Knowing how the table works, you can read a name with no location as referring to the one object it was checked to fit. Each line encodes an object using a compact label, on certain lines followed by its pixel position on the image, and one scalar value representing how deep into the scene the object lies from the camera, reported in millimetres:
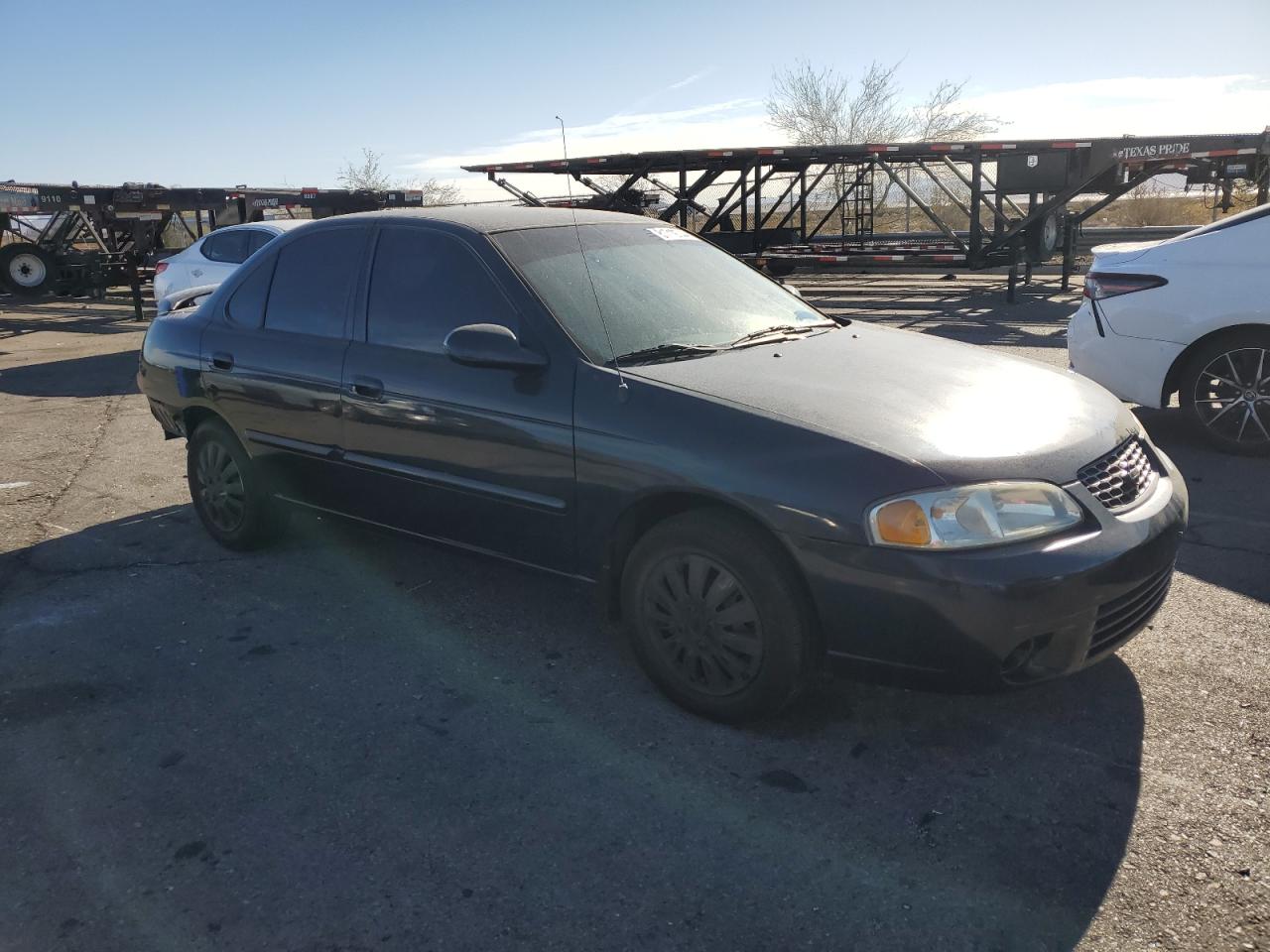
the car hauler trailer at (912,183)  13963
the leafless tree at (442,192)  31089
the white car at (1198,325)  5824
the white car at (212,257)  11984
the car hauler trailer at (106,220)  18312
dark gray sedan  2846
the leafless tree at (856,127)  39844
